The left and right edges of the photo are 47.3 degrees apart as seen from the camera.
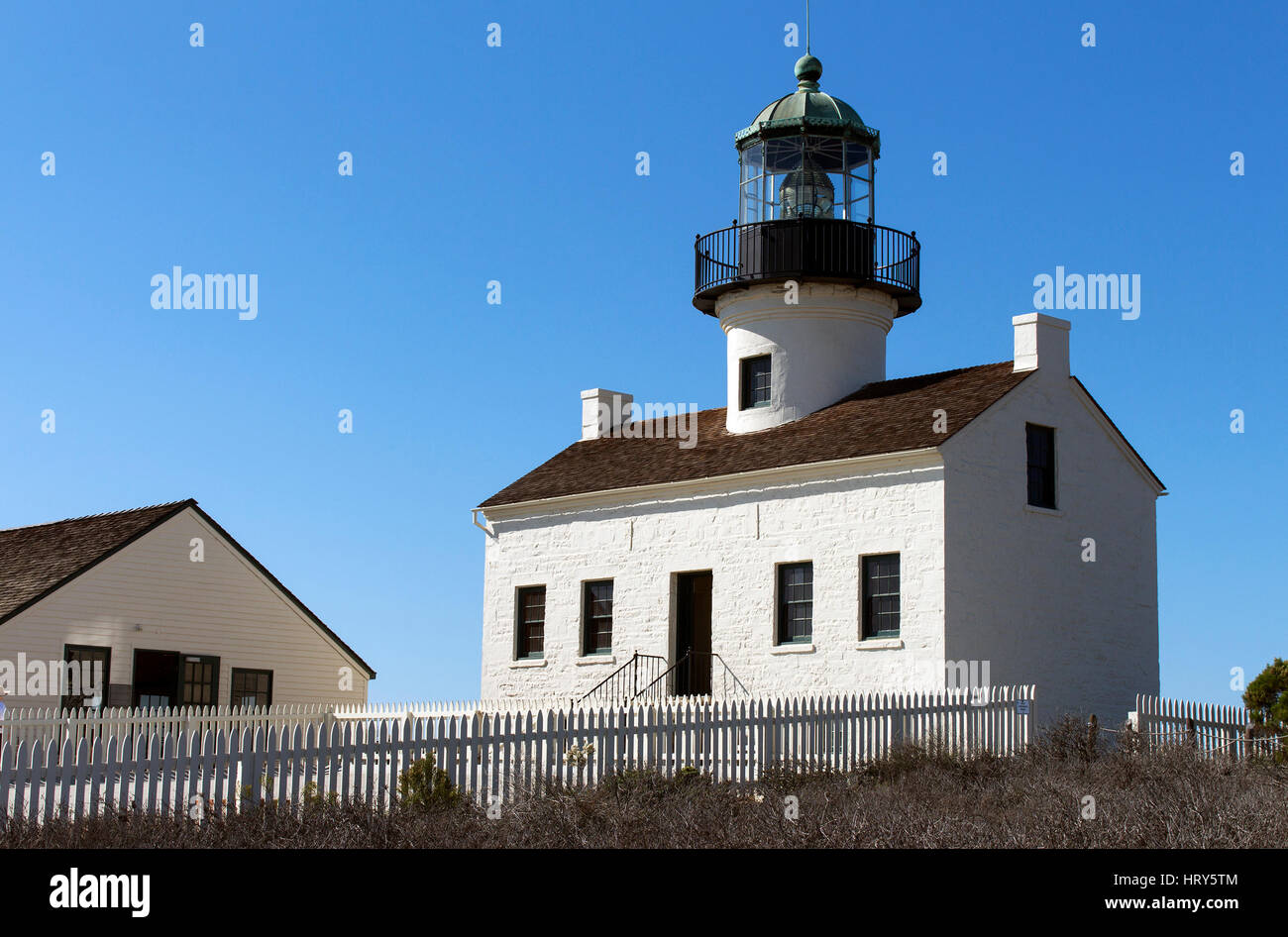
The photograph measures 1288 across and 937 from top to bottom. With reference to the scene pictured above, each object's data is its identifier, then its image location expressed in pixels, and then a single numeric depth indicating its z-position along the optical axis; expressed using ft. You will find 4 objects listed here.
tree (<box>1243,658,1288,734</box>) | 89.70
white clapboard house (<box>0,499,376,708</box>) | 83.20
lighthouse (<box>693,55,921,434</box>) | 85.40
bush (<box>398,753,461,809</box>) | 43.68
